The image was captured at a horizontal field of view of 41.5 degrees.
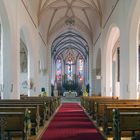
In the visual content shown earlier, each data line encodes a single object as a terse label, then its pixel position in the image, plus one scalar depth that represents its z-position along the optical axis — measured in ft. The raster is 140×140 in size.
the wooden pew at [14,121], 12.07
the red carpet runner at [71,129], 16.41
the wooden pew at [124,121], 12.60
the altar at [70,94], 83.55
